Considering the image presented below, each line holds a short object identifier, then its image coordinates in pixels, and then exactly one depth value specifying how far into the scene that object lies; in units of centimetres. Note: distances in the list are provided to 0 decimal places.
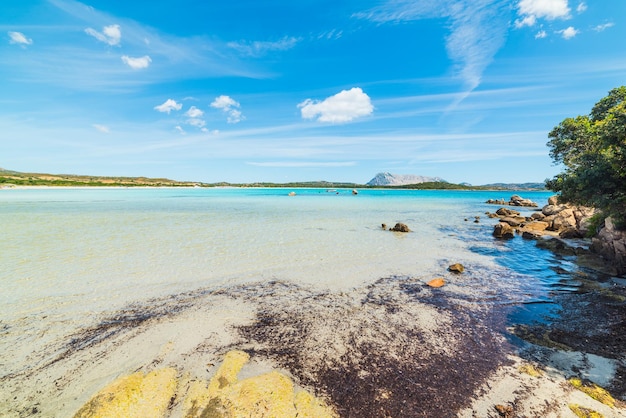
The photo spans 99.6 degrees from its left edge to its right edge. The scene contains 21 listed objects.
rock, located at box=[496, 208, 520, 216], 4028
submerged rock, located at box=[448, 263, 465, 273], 1336
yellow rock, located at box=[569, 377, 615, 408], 491
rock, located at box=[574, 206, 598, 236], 2108
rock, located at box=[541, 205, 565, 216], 3350
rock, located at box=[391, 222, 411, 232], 2477
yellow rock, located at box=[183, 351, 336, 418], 466
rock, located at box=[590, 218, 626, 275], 1249
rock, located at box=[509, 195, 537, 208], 6696
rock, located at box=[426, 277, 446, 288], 1139
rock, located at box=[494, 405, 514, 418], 471
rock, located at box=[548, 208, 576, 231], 2473
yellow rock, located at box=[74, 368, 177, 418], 462
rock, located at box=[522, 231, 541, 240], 2208
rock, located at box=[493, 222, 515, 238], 2248
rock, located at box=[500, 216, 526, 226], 3020
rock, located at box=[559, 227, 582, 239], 2144
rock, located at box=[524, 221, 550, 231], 2578
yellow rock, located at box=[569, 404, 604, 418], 461
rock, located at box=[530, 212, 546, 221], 3341
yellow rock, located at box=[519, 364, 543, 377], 574
